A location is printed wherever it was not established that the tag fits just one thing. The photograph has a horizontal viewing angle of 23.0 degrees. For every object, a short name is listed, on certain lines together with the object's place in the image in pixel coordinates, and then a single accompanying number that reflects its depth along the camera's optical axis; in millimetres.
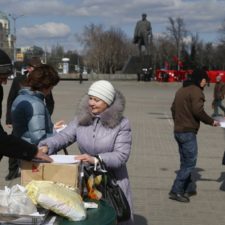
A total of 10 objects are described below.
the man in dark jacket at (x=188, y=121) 7062
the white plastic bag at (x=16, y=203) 2914
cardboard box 3330
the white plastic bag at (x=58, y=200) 2994
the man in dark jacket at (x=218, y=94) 20203
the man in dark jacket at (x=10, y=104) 8119
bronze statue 44588
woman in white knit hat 3961
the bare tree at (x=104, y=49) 89000
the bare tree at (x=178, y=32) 81362
